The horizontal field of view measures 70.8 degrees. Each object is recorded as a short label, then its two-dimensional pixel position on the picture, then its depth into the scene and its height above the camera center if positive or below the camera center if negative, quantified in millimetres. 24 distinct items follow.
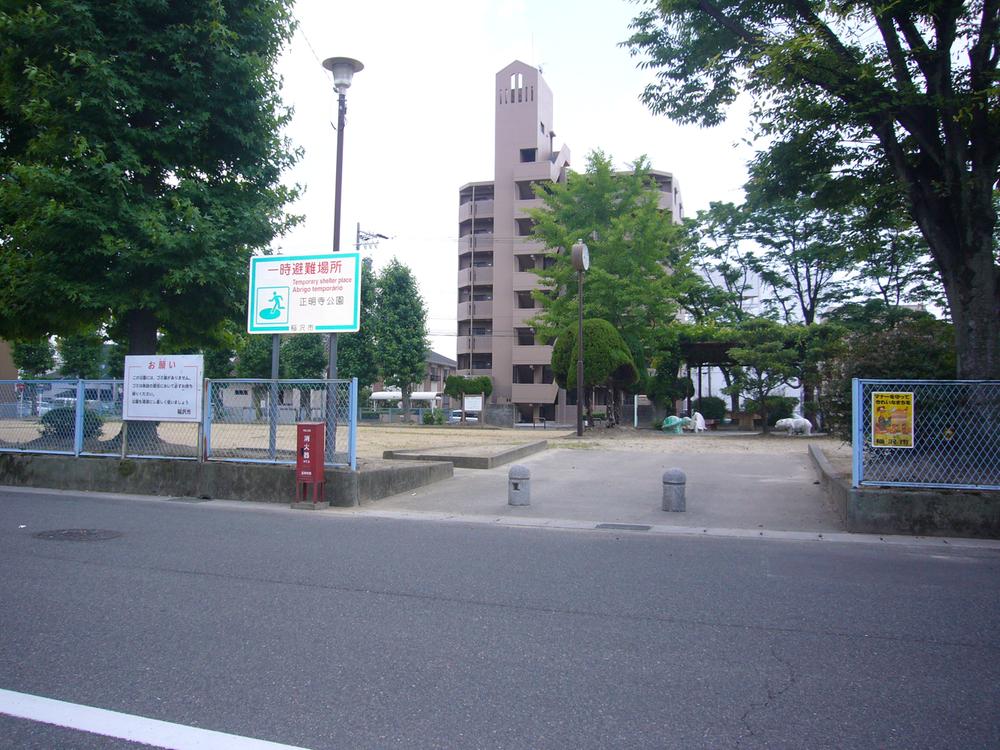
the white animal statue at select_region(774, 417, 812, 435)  27031 -802
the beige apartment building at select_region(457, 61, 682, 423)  51656 +10813
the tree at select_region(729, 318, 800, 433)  25234 +1689
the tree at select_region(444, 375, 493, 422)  47812 +890
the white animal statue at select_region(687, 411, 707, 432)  31844 -932
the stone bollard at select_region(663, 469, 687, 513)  10273 -1281
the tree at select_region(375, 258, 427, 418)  43438 +4375
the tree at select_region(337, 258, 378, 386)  43969 +3132
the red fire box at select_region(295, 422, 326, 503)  10281 -897
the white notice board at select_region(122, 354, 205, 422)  11547 +97
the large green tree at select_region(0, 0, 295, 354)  11984 +4312
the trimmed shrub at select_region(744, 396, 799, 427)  32800 -54
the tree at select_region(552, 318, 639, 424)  27500 +1725
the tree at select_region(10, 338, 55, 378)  44156 +2102
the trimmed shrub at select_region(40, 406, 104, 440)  12430 -551
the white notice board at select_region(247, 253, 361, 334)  11375 +1692
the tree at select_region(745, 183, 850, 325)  34531 +7417
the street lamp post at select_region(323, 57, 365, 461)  10797 +4432
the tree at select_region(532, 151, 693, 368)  31547 +7022
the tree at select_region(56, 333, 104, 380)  47422 +2231
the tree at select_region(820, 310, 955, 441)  10922 +757
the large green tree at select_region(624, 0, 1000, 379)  9648 +4446
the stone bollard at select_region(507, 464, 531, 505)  10852 -1327
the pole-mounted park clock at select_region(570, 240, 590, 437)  24288 +3910
